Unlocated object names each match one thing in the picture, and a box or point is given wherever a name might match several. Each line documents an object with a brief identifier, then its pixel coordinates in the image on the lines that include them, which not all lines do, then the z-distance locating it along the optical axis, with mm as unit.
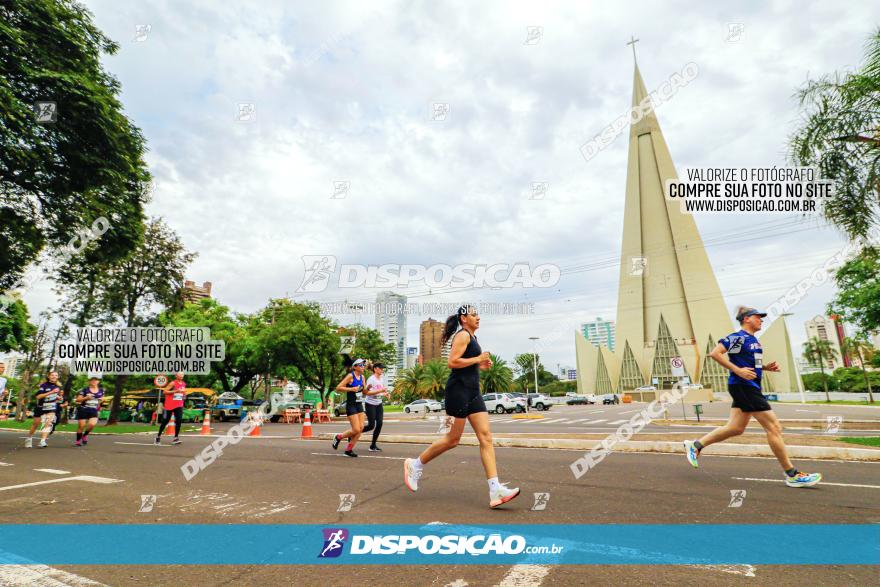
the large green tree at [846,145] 9016
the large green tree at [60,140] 10406
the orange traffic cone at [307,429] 13432
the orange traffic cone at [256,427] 16550
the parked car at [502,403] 35469
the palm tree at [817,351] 57156
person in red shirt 11312
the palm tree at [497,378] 60344
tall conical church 71375
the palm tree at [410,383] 59656
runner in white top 8852
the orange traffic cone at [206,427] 15819
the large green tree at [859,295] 16281
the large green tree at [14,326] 22953
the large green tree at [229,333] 33281
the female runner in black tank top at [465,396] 4430
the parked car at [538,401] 39656
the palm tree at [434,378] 57938
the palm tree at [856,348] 42897
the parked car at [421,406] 42250
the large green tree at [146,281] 22270
